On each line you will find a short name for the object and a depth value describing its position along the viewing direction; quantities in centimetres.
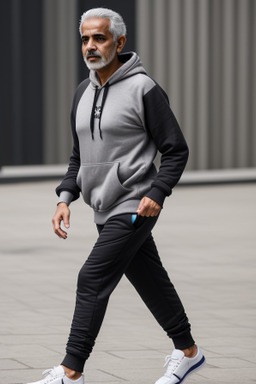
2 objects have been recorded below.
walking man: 889
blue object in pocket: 895
